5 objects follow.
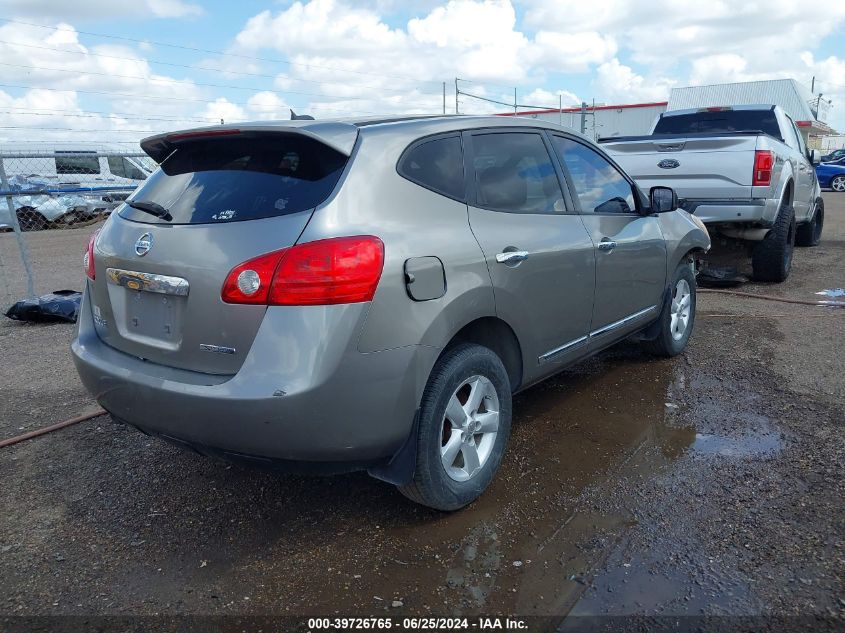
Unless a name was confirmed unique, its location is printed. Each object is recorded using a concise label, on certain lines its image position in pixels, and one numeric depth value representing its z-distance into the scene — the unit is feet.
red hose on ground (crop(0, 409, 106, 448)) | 12.85
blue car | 83.10
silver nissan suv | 8.08
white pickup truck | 22.98
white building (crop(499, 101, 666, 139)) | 118.21
